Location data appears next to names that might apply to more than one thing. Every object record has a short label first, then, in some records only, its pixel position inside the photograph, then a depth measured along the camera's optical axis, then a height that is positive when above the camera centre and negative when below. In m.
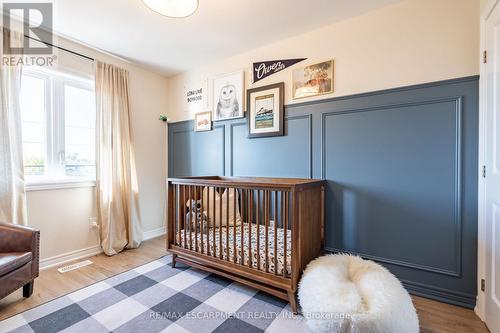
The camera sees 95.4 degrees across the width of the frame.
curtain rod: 2.27 +1.24
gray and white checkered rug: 1.47 -1.06
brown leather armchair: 1.64 -0.66
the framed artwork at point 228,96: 2.81 +0.87
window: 2.29 +0.42
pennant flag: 2.48 +1.09
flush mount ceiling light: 1.45 +1.03
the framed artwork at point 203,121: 3.10 +0.59
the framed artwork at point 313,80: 2.23 +0.85
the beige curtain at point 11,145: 2.01 +0.18
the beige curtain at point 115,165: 2.68 -0.01
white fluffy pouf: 1.18 -0.79
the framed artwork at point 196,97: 3.18 +0.96
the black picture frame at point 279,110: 2.49 +0.61
